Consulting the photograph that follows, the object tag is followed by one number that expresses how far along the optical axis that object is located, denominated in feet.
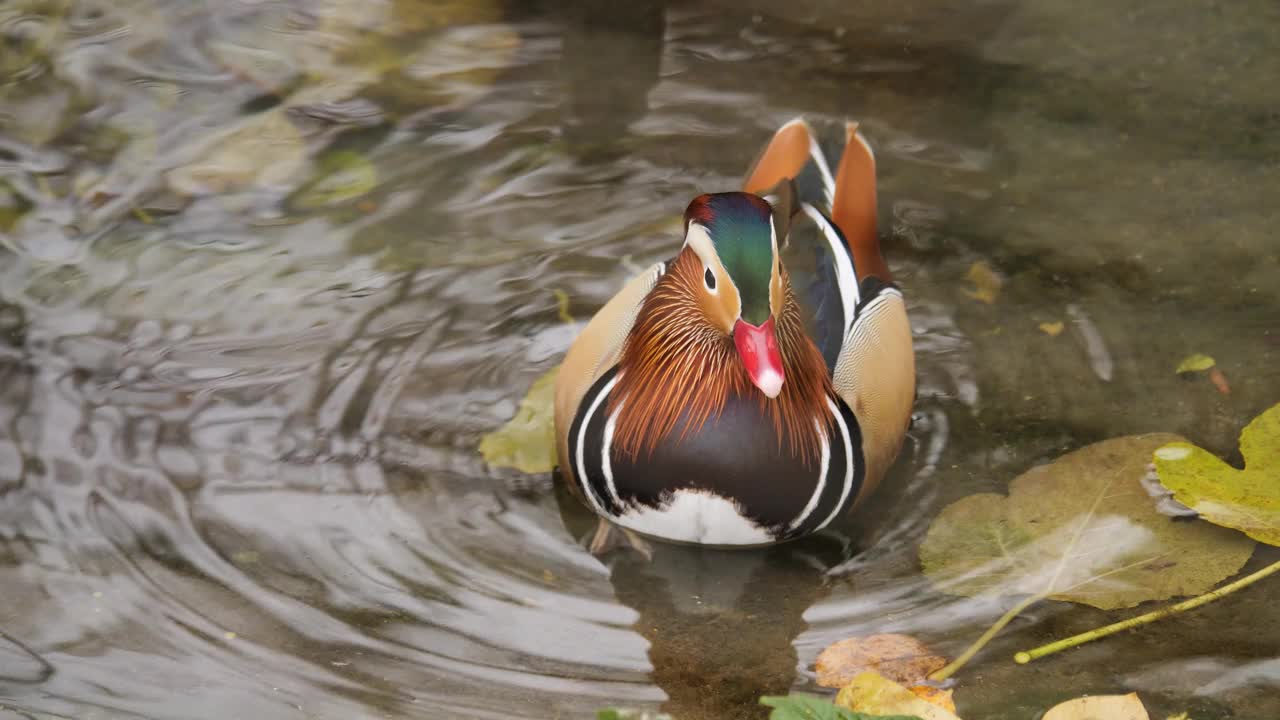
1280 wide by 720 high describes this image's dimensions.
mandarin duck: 20.40
